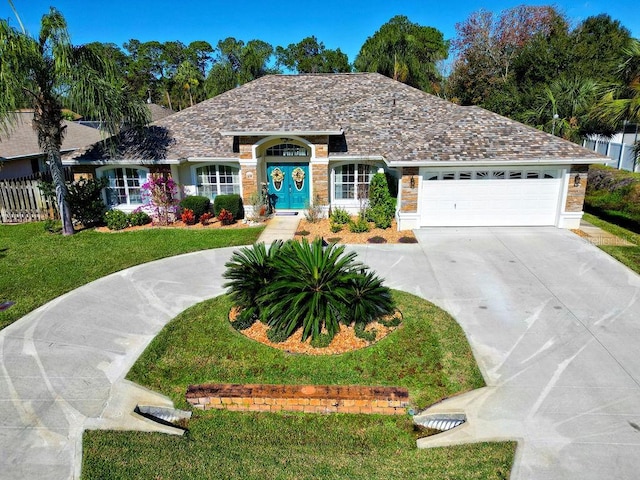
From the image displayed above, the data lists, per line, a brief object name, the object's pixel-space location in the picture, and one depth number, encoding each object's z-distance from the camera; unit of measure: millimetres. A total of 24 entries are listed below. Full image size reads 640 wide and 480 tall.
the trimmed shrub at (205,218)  17297
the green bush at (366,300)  8211
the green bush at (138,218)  17266
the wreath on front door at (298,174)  18109
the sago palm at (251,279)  8609
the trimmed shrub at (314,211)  17250
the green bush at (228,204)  17391
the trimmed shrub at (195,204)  17359
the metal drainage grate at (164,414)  6621
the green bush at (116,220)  16859
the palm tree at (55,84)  12992
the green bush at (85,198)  16750
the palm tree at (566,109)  20638
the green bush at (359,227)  15684
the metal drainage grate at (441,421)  6393
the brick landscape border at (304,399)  6594
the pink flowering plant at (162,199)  17219
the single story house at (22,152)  21347
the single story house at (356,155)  15344
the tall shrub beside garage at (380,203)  16094
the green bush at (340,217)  16719
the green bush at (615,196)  17500
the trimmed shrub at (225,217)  17016
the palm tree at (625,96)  12001
